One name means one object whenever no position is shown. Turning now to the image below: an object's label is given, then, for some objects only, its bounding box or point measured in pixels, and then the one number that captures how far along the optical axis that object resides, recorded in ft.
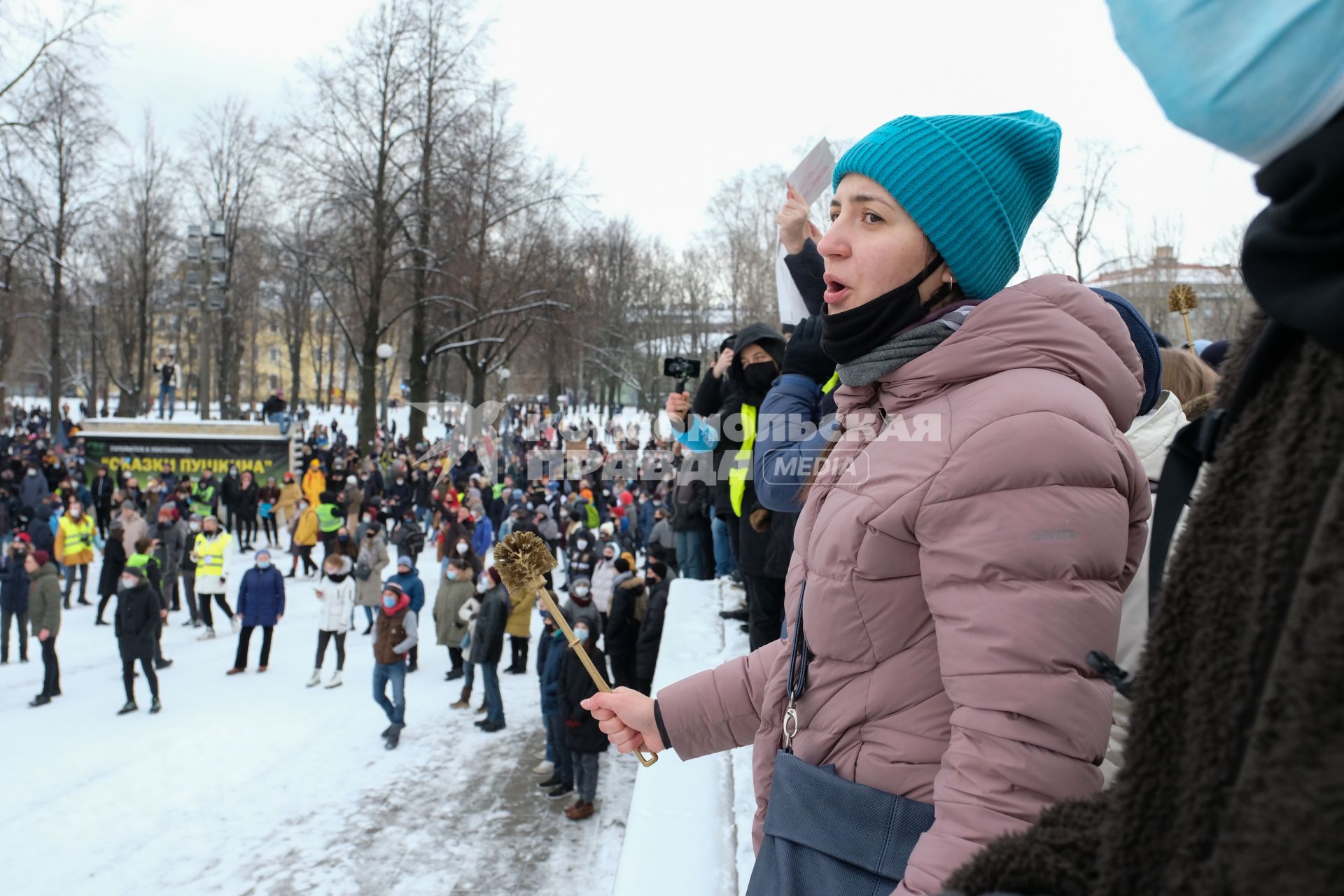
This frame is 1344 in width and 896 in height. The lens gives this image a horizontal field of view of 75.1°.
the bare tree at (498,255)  89.10
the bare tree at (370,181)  84.69
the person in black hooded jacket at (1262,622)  1.74
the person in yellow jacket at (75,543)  49.75
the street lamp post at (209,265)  72.28
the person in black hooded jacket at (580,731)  27.66
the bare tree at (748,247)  108.88
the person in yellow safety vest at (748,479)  13.42
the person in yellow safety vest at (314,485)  63.93
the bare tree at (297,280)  86.02
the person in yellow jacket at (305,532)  57.62
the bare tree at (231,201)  121.70
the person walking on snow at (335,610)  38.86
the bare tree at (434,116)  86.58
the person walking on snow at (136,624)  34.71
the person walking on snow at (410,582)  37.24
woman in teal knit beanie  3.45
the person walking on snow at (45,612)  35.58
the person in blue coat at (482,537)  51.33
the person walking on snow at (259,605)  39.78
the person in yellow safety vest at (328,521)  58.95
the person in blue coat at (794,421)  8.18
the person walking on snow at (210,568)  45.32
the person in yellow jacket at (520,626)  39.40
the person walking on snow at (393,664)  33.37
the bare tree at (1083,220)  78.48
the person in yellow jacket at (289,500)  66.90
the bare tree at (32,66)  67.82
